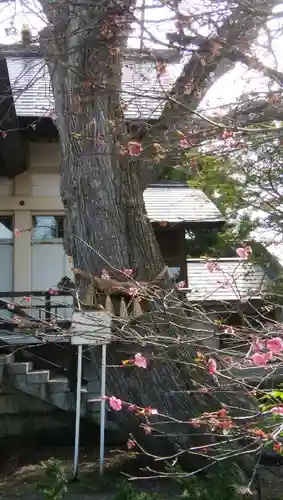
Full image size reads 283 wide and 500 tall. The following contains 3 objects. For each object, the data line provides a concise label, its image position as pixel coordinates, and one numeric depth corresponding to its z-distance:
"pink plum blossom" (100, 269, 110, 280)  6.09
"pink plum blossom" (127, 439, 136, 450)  4.71
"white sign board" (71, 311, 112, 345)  4.77
